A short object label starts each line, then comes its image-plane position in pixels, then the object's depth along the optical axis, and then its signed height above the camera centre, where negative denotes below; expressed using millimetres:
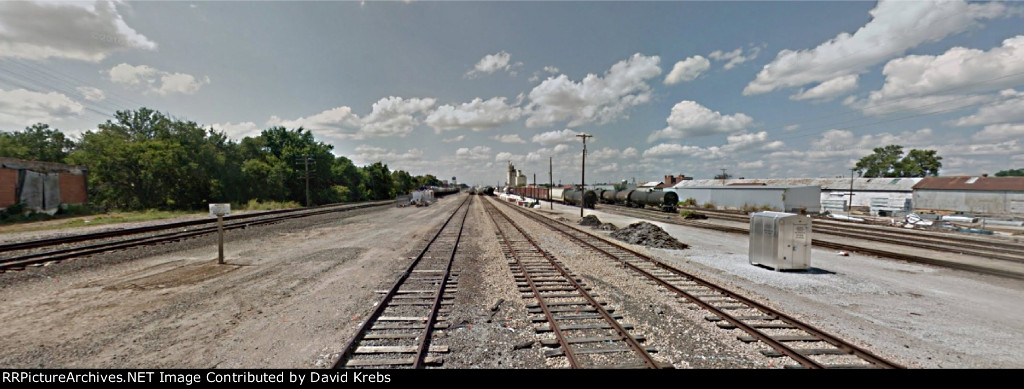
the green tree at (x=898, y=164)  77625 +6791
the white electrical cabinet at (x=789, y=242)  11695 -1507
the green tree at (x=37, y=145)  41750 +5463
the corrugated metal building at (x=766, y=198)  41969 -490
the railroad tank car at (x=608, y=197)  56906 -827
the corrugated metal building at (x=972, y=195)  39634 +55
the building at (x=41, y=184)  26359 +152
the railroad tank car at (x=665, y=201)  41406 -933
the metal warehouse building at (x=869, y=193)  43531 +241
